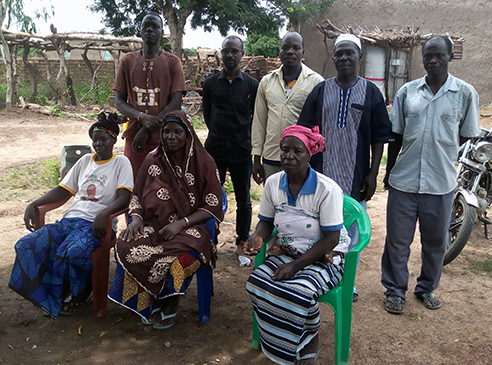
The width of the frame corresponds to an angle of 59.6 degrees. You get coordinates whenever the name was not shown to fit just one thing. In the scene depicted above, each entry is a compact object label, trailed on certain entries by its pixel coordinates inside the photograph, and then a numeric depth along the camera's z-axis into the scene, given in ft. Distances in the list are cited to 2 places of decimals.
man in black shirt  12.35
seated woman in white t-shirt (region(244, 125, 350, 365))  7.57
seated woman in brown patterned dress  9.02
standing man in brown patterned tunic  11.70
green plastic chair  7.97
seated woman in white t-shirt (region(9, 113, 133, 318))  9.53
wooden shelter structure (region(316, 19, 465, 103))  41.98
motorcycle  12.47
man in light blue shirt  9.55
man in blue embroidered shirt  9.73
